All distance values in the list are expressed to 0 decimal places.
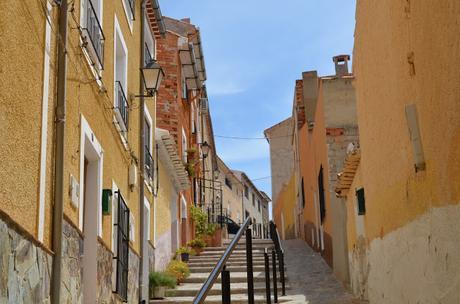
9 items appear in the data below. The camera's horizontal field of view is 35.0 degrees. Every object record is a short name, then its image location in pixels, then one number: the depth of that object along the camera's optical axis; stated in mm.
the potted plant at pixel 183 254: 18250
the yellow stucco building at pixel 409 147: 5203
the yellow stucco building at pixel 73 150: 5871
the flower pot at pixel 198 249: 20250
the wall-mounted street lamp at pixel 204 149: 26492
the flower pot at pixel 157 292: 14023
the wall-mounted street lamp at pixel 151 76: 12727
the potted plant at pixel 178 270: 15516
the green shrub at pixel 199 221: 22422
